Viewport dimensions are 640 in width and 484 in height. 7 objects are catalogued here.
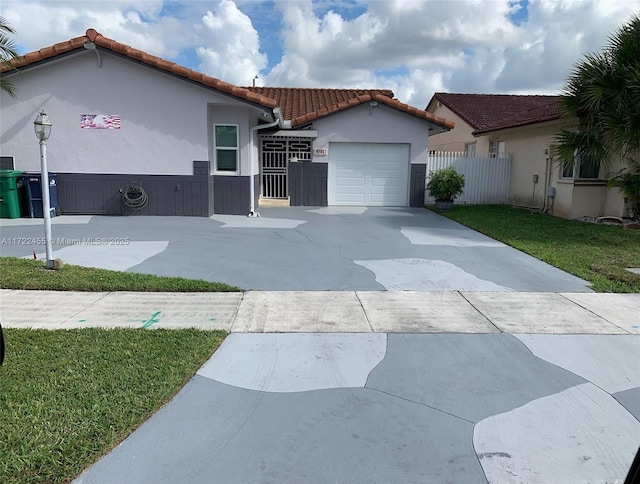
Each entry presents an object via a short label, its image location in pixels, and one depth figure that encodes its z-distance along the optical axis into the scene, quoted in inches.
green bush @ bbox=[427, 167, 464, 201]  634.8
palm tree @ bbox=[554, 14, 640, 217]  428.5
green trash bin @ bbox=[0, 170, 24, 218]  488.7
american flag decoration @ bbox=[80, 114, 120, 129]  524.4
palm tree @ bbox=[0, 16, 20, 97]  345.1
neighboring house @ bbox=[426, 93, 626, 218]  575.5
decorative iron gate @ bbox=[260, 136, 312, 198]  679.7
